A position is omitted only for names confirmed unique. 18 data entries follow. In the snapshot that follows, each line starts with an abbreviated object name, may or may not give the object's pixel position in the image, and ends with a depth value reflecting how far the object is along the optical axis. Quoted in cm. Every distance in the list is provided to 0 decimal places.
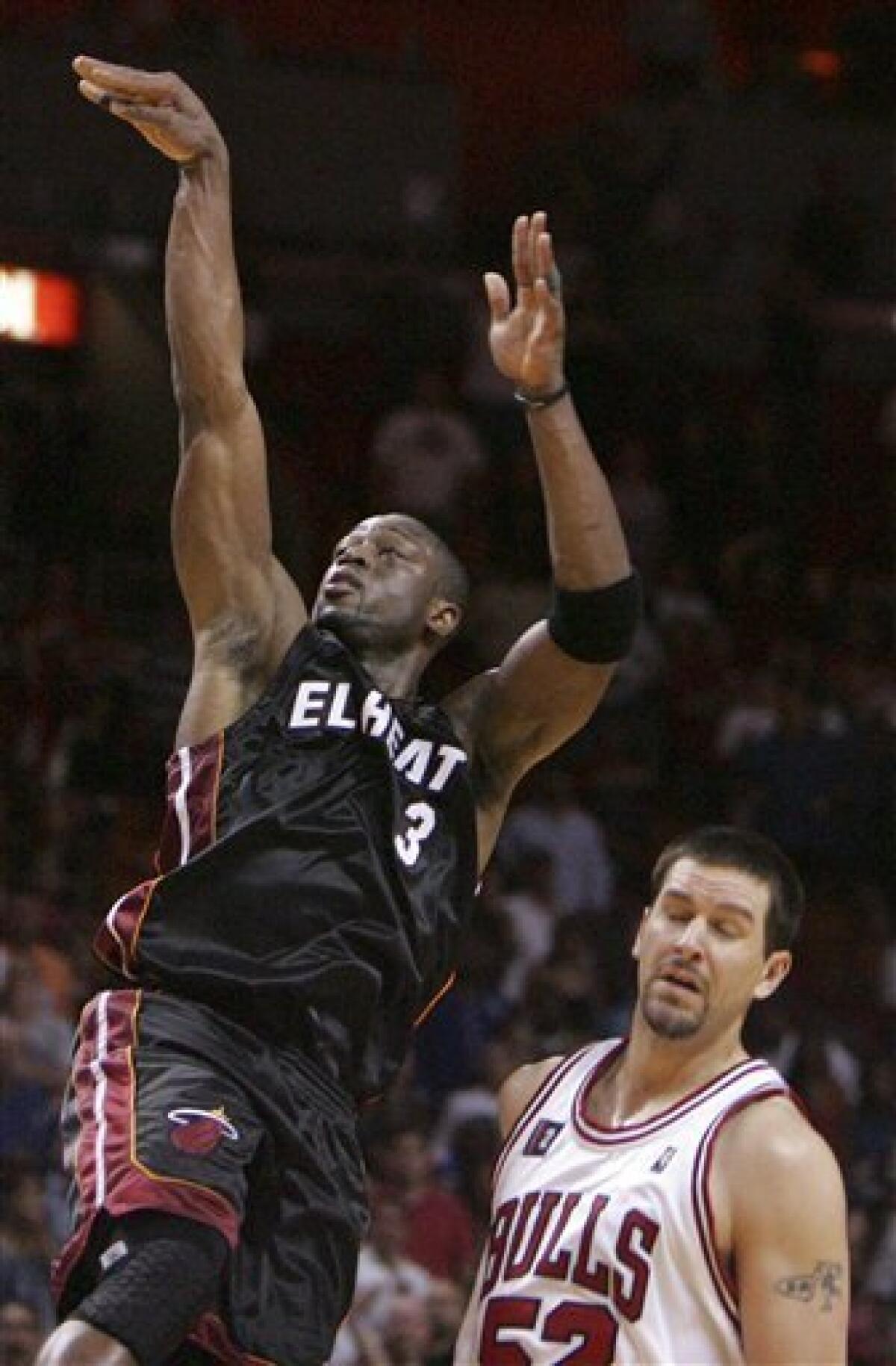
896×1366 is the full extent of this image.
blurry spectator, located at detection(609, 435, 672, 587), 2833
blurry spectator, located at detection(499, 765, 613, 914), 2356
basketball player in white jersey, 899
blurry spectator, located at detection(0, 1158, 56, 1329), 1664
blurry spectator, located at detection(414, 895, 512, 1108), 2092
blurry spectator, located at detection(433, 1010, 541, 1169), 1995
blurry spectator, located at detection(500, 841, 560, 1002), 2245
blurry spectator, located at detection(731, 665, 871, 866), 2481
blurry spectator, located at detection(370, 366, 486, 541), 2778
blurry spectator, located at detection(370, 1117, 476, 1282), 1862
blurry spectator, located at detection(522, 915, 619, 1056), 2120
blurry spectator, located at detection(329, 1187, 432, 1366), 1756
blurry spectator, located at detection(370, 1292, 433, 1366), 1752
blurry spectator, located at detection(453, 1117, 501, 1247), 1934
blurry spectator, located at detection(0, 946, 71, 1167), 1809
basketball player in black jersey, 943
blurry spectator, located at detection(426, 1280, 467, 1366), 1744
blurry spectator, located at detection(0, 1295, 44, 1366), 1611
